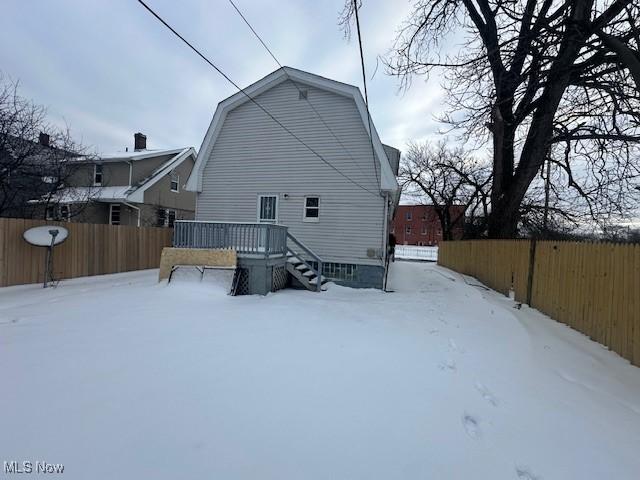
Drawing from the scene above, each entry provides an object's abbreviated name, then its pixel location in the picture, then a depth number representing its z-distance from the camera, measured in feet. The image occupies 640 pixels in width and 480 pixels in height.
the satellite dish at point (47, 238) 27.17
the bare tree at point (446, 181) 84.79
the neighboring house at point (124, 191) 56.44
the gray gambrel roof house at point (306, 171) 34.40
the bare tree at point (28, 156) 34.47
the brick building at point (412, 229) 175.01
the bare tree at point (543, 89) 22.47
